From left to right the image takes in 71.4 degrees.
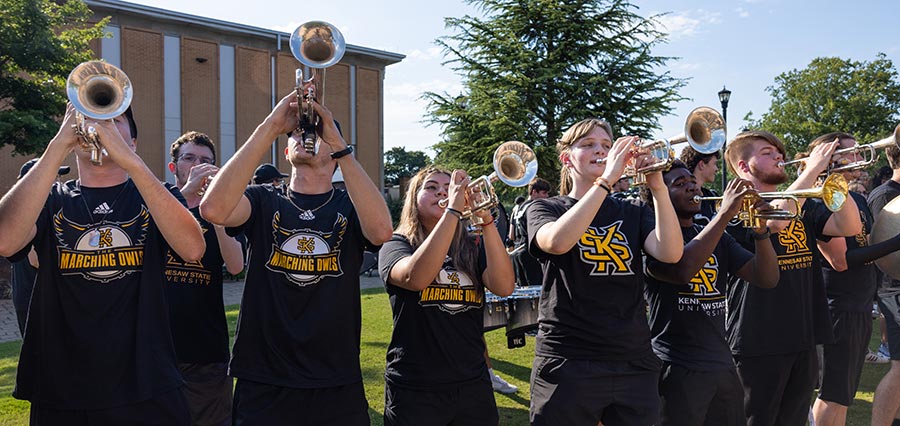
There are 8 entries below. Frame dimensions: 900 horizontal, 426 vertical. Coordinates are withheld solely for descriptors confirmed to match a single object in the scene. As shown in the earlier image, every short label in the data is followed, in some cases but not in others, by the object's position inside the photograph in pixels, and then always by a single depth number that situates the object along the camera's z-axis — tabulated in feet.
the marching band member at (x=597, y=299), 10.28
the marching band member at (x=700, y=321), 11.43
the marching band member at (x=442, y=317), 10.39
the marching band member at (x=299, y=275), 9.21
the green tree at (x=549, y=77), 69.51
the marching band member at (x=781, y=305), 12.91
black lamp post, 59.21
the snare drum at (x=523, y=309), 18.72
